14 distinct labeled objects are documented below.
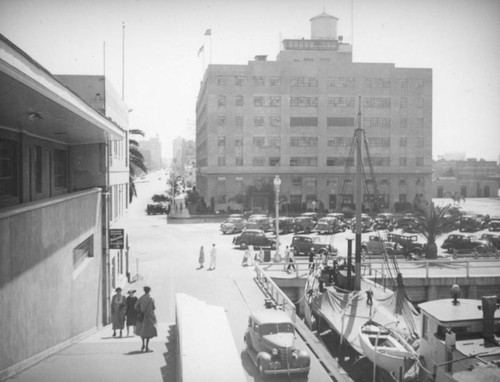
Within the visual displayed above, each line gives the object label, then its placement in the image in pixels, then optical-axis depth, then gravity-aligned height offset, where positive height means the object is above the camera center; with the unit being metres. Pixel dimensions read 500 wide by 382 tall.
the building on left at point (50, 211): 10.01 -0.84
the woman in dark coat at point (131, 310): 15.77 -4.18
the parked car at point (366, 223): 50.03 -4.31
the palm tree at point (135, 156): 47.76 +2.56
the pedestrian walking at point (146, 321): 13.79 -3.96
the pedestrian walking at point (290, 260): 28.70 -4.74
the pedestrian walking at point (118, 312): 16.34 -4.38
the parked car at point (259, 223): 47.78 -4.08
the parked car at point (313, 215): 54.20 -3.78
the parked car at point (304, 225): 49.19 -4.38
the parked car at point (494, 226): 49.83 -4.54
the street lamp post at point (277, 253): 31.50 -4.62
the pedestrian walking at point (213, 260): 30.03 -4.84
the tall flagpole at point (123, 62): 33.72 +8.73
